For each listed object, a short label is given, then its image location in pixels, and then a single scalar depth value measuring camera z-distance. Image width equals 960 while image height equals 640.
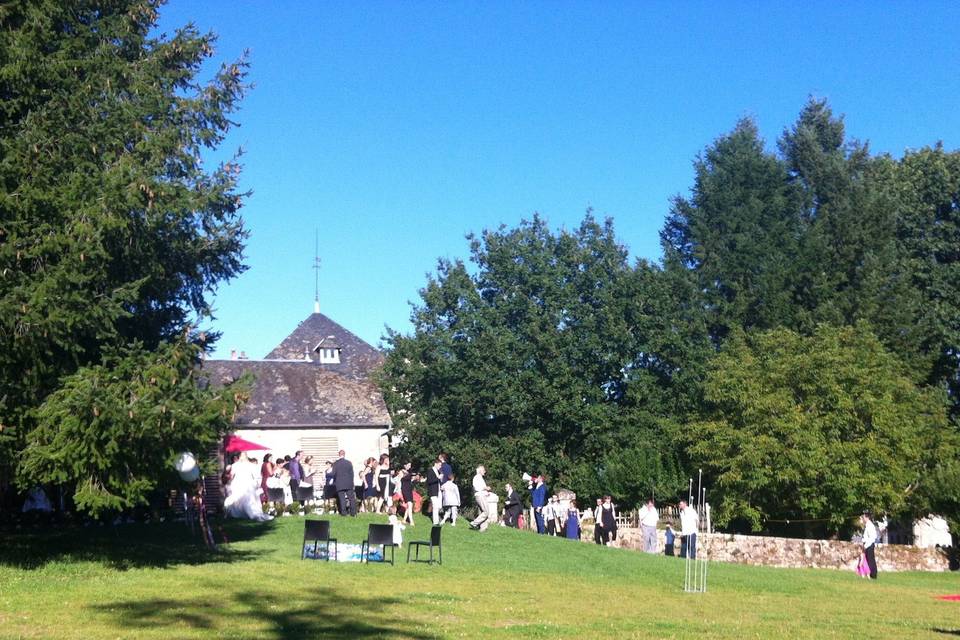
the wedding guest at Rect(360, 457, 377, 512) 34.31
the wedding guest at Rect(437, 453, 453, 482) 31.16
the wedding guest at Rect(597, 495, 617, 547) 35.34
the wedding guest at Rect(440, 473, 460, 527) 31.20
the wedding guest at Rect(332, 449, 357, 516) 31.03
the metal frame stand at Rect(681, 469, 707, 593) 22.39
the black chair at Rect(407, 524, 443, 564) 22.61
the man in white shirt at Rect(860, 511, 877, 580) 30.97
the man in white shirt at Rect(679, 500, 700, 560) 29.74
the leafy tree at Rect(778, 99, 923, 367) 47.44
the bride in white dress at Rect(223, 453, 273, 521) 29.58
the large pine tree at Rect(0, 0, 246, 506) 18.73
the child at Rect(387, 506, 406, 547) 24.07
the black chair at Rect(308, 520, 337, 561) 22.56
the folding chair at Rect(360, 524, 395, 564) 22.11
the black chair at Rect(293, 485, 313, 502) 34.56
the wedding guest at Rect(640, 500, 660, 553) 34.22
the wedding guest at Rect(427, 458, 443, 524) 31.45
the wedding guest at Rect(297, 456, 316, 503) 34.84
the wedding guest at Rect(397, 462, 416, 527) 30.78
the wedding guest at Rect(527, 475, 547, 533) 36.06
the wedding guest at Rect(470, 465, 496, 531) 30.69
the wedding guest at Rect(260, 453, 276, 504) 31.86
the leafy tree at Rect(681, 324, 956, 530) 37.97
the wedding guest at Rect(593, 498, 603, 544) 36.00
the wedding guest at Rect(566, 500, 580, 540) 35.69
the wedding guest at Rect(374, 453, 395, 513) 34.03
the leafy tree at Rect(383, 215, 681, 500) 47.06
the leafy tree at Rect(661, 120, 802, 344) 49.47
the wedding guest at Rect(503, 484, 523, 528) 35.91
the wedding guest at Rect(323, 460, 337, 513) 33.84
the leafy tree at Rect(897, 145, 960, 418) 48.88
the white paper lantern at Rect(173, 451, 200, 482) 19.36
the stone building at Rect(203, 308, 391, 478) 56.44
